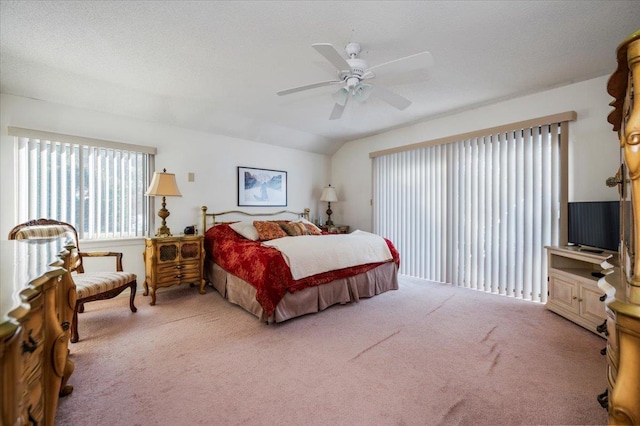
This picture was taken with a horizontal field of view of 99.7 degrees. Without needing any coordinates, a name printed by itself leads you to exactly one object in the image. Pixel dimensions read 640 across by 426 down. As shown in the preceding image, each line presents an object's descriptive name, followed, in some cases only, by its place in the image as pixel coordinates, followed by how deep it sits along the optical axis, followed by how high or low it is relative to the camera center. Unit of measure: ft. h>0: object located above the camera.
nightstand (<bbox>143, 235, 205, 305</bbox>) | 11.27 -2.08
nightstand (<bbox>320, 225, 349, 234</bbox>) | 18.30 -1.04
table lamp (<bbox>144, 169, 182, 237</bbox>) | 11.67 +1.10
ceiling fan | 6.79 +3.95
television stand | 8.31 -2.40
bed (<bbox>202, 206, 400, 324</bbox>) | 9.22 -2.23
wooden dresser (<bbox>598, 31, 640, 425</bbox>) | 2.41 -0.83
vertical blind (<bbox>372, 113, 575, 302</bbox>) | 11.17 +0.29
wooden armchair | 8.04 -2.07
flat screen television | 8.24 -0.34
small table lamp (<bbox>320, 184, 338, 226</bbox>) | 18.74 +1.31
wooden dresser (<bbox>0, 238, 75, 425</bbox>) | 2.13 -1.30
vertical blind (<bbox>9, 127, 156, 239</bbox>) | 10.40 +1.33
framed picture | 16.21 +1.68
